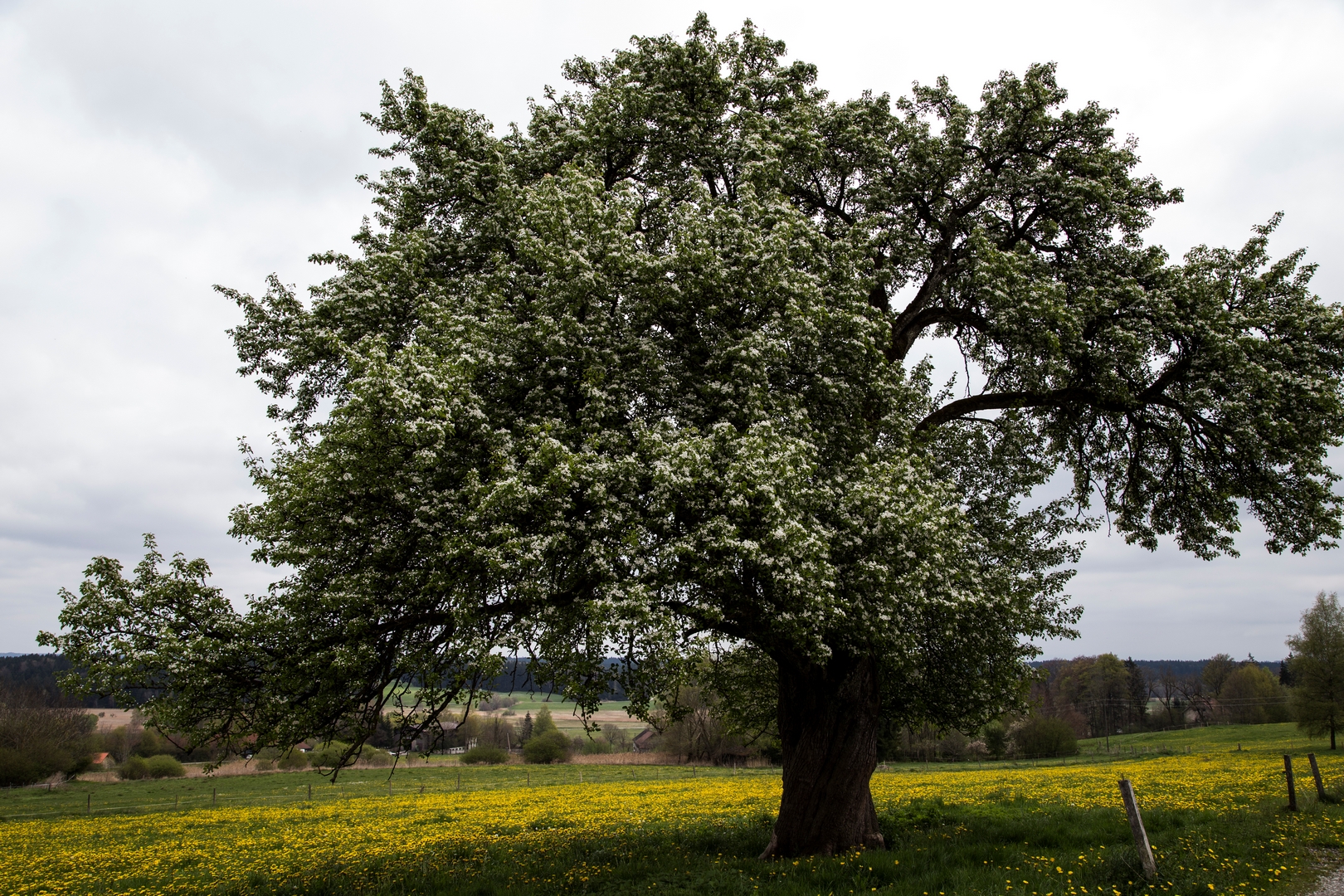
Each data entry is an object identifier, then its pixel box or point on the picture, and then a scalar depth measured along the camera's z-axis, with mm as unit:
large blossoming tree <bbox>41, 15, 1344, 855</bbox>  12133
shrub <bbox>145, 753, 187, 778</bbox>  62656
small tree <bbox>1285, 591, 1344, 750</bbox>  53406
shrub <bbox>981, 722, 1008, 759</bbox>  70062
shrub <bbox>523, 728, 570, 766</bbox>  73625
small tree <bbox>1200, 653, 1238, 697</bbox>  124688
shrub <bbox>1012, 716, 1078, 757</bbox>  71062
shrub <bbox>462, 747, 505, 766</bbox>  74000
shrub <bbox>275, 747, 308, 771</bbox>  68125
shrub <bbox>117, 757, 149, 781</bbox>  62594
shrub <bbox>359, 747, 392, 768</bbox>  72562
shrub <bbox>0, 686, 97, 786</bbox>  56406
